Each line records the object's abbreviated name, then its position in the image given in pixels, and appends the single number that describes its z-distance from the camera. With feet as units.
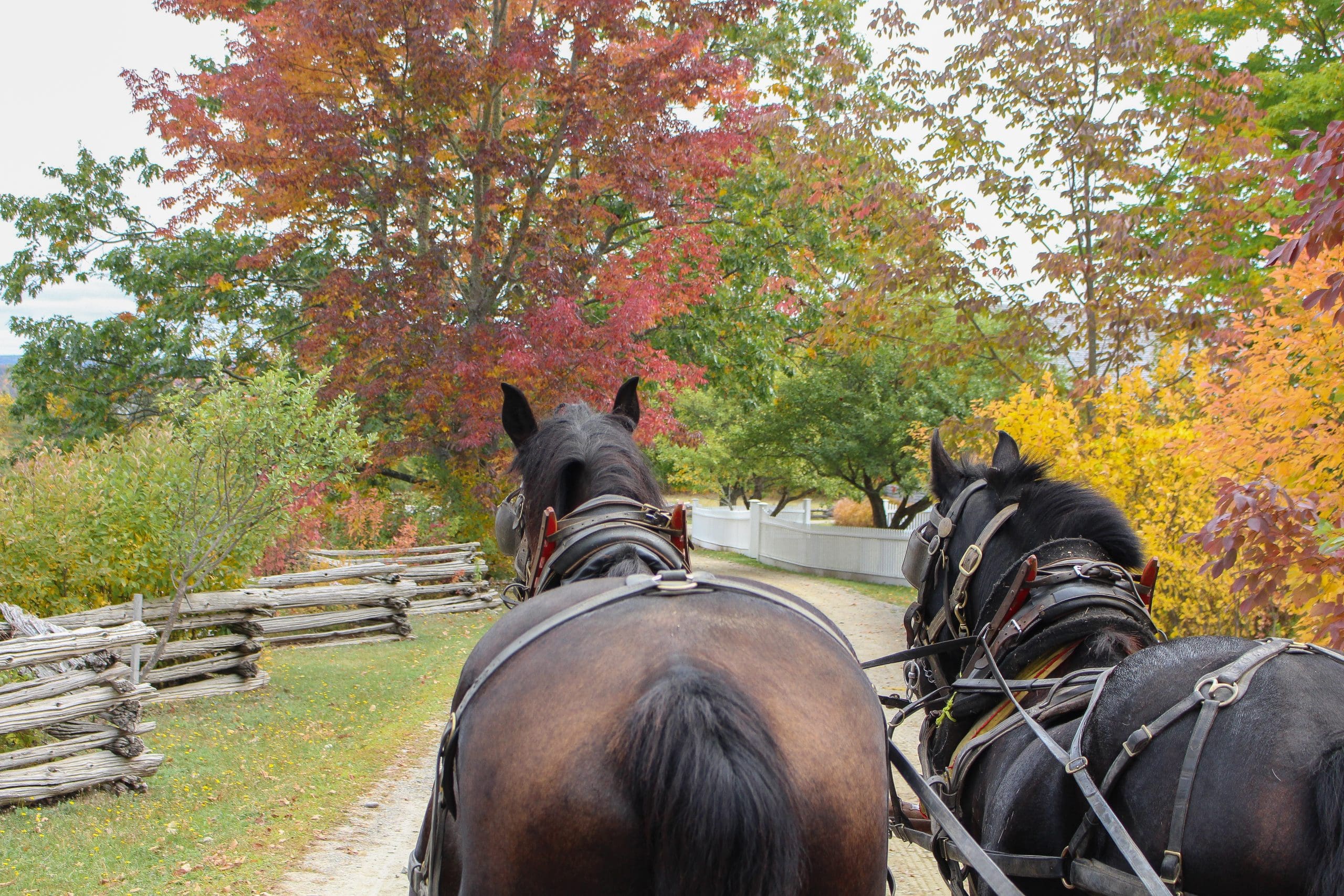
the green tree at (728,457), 84.38
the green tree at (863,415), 71.87
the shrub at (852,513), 95.96
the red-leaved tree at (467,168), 43.96
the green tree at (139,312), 52.44
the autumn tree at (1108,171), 29.71
